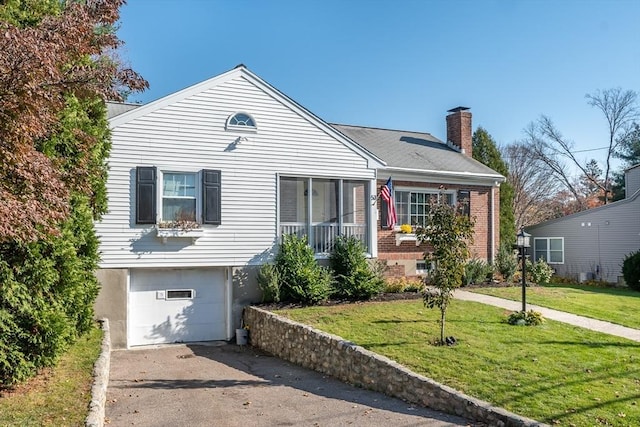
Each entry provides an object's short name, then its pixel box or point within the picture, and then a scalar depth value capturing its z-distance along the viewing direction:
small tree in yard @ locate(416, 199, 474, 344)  9.80
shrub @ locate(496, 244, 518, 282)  17.58
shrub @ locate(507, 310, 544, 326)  11.03
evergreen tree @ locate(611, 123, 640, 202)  34.34
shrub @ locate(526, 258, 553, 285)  17.94
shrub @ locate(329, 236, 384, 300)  13.84
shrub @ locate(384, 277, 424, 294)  14.64
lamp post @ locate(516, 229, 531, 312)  11.88
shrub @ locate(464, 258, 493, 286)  16.20
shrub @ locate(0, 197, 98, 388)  6.73
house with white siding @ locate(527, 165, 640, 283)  21.73
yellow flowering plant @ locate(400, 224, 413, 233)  16.34
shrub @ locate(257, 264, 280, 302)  13.37
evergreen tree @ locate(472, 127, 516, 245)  23.30
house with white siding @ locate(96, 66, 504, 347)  12.74
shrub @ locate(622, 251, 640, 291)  18.86
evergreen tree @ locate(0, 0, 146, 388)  5.07
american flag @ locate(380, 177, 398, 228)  15.65
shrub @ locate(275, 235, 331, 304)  13.38
